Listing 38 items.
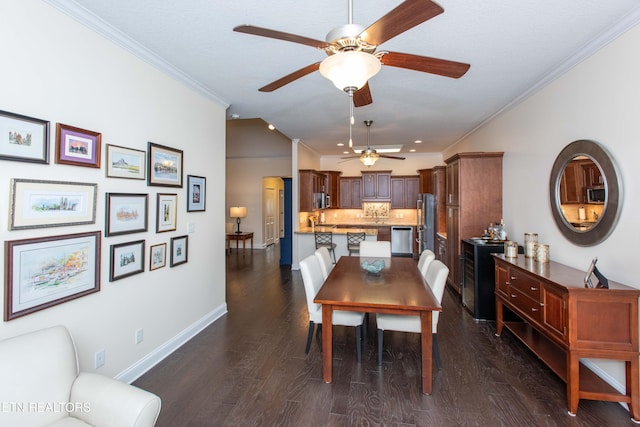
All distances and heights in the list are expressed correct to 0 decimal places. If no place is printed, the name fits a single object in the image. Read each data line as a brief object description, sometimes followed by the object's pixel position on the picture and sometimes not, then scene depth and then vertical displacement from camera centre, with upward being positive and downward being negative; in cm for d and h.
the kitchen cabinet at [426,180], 779 +93
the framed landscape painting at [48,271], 173 -37
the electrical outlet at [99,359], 225 -110
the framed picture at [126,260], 240 -39
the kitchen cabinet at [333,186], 813 +79
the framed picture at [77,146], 197 +46
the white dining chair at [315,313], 276 -92
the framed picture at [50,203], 175 +6
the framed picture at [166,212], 288 +2
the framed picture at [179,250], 306 -38
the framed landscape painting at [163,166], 276 +47
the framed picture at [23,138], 167 +44
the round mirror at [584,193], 240 +21
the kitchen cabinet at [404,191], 829 +67
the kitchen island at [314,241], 616 -54
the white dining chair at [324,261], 343 -56
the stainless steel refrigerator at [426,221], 686 -14
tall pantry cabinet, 435 +35
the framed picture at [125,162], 236 +42
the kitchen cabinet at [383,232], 816 -45
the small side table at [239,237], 870 -66
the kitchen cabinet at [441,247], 545 -60
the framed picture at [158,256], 281 -41
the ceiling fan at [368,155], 501 +101
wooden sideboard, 206 -80
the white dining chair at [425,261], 336 -53
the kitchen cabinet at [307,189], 668 +59
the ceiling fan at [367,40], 136 +91
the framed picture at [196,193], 332 +24
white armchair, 134 -85
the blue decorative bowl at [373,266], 316 -54
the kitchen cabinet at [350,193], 855 +63
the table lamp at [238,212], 886 +6
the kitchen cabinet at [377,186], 839 +82
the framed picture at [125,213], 235 +0
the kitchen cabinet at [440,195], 602 +42
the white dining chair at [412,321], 262 -94
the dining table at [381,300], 232 -67
